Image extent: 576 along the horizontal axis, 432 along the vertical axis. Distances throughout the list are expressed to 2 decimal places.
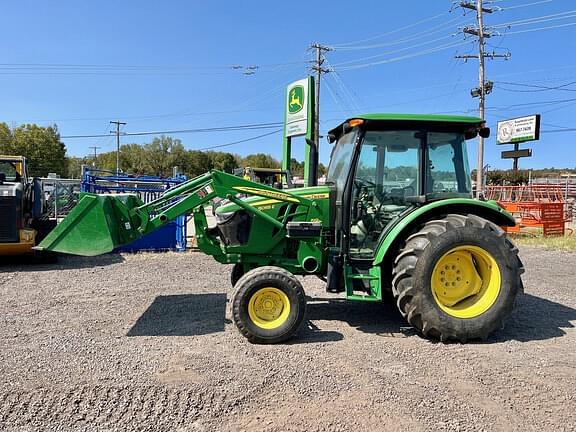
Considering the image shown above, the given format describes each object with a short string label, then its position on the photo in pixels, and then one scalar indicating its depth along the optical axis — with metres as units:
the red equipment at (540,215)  15.05
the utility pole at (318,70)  29.00
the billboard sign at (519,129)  27.81
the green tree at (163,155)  65.94
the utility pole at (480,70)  24.33
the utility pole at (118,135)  62.70
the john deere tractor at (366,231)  4.61
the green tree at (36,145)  45.50
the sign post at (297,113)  13.18
